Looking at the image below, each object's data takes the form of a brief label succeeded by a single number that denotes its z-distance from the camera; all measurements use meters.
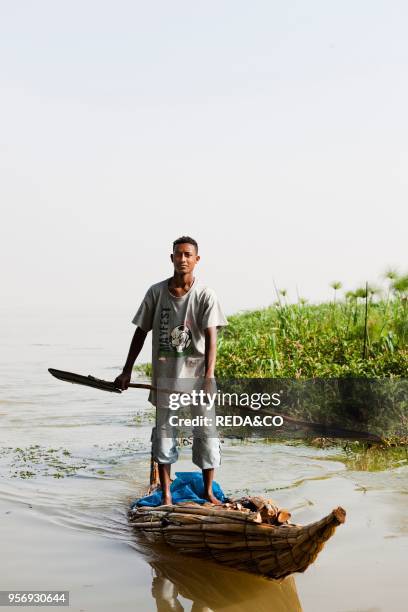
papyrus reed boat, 3.55
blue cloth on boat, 4.71
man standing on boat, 4.50
